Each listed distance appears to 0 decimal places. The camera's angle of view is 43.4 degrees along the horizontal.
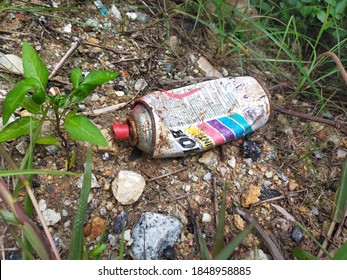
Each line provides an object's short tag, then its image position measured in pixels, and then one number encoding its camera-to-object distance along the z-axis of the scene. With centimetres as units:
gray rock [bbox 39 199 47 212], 41
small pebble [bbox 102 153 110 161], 45
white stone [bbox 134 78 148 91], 52
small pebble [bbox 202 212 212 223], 44
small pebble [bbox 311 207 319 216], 46
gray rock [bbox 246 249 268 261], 41
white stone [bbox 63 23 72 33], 53
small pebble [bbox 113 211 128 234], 41
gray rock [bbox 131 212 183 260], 40
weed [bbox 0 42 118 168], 36
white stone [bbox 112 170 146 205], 43
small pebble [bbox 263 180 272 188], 47
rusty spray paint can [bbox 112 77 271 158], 44
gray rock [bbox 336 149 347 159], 51
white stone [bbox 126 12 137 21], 57
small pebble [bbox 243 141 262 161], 49
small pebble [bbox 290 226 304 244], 44
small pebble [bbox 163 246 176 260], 40
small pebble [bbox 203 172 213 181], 47
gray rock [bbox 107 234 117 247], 40
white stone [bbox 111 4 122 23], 57
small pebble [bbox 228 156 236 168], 48
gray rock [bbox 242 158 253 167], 49
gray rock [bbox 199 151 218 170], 47
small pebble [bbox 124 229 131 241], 41
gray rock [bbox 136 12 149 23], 58
